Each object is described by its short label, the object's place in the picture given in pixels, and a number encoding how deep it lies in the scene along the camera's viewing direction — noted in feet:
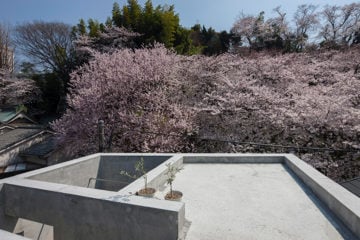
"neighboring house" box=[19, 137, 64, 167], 30.76
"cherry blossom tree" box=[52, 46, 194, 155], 22.21
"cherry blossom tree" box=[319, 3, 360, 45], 56.29
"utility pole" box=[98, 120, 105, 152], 16.83
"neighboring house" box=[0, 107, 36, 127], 41.36
